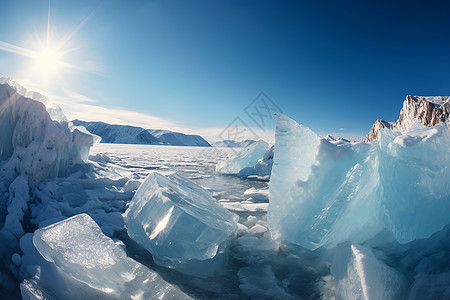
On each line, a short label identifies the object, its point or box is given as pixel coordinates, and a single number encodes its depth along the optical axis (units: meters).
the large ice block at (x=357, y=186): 2.19
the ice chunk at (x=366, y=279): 1.55
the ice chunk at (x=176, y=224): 2.29
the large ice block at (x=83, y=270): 1.63
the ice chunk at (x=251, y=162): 9.87
